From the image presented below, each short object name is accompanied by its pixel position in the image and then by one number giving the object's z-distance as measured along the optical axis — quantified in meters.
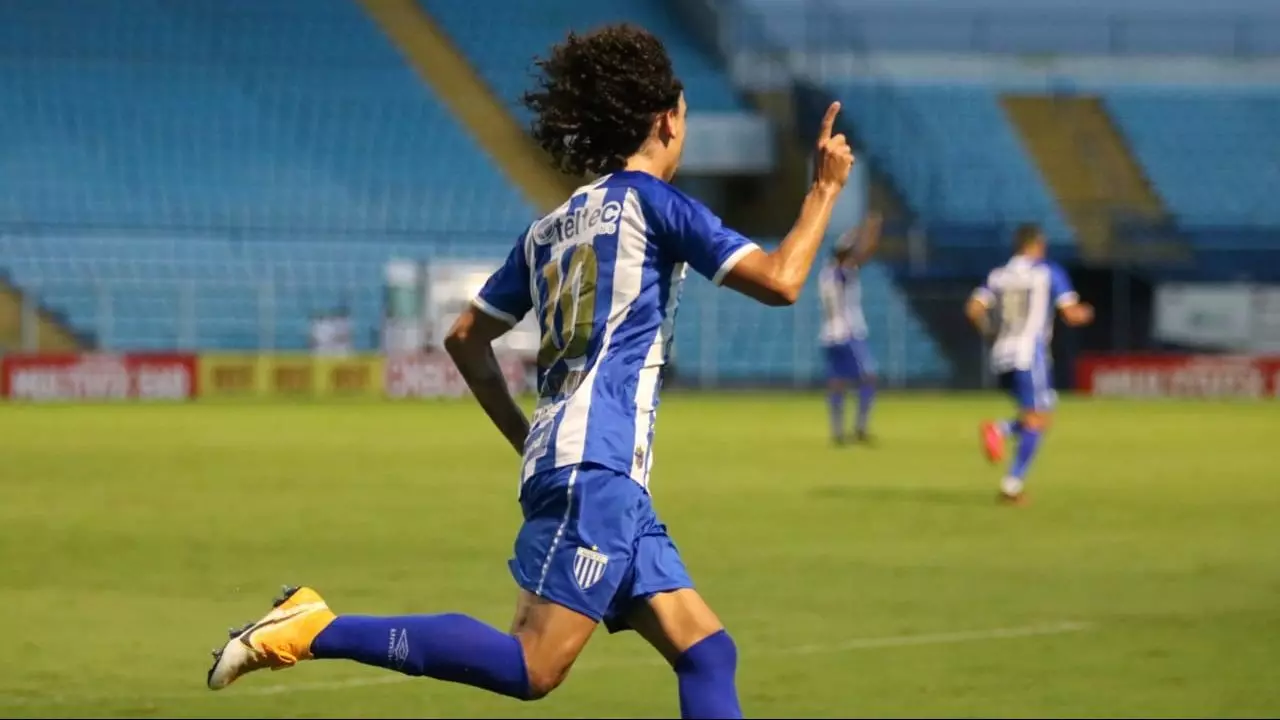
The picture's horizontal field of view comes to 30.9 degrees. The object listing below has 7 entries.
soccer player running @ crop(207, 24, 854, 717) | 5.89
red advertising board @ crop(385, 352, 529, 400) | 39.69
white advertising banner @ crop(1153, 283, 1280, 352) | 43.28
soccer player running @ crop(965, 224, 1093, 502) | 18.70
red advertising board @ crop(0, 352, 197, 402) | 37.06
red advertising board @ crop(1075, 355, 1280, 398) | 42.94
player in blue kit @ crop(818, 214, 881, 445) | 27.25
